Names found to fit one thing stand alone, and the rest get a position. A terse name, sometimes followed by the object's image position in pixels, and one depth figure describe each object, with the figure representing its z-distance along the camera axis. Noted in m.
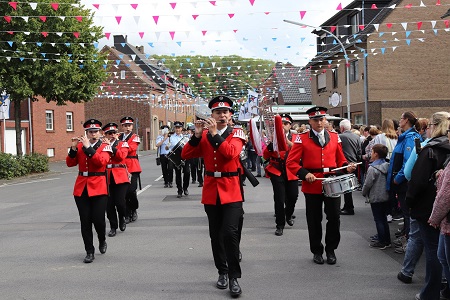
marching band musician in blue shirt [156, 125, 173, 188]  15.18
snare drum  6.50
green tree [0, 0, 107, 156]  22.55
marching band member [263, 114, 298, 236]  8.84
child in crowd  7.50
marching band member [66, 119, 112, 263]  7.10
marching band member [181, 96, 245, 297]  5.61
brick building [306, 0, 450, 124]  29.72
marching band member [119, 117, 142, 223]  10.23
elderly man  10.73
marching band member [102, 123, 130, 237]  8.97
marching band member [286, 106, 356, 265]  6.81
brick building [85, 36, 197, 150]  55.19
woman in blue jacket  6.64
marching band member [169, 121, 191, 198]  14.42
